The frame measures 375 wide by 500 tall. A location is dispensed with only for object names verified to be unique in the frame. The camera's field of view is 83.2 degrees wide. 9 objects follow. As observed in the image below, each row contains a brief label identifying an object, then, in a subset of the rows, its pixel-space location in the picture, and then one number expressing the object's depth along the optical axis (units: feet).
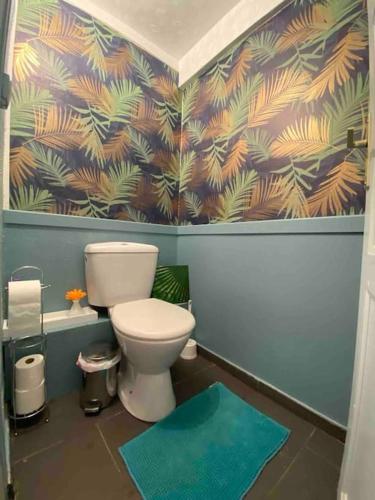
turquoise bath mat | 2.22
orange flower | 3.57
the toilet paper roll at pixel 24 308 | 2.81
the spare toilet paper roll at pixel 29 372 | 2.76
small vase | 3.66
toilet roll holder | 2.75
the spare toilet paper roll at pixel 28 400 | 2.75
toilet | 2.67
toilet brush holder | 4.50
